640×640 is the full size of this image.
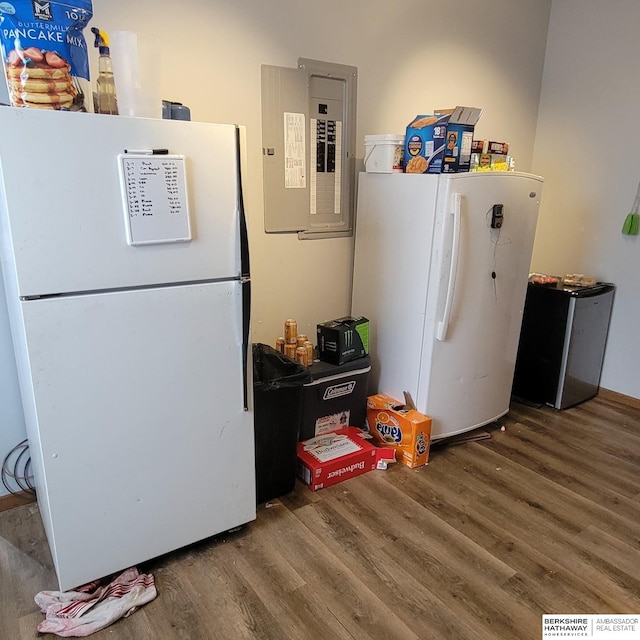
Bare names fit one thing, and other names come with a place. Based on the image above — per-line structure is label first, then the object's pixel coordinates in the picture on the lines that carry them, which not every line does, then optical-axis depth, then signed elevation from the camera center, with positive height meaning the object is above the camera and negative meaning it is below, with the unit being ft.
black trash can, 7.10 -3.19
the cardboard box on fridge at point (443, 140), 7.91 +0.89
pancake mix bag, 4.60 +1.28
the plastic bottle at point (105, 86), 5.30 +1.08
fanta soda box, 8.48 -3.86
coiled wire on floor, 7.25 -3.95
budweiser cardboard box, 7.91 -4.08
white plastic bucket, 8.54 +0.73
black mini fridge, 10.33 -2.92
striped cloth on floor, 5.41 -4.46
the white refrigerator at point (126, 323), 4.81 -1.37
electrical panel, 8.30 +0.81
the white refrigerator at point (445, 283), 8.13 -1.44
